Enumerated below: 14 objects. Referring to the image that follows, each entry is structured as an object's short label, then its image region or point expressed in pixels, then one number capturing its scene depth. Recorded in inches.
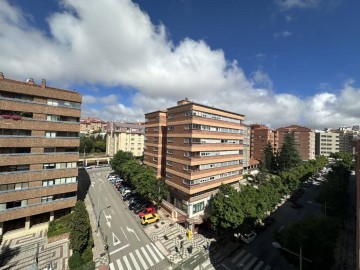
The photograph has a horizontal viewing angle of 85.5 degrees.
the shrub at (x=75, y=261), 963.3
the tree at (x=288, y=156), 3137.6
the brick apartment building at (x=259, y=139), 3690.9
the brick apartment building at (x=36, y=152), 1196.5
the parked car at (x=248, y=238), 1262.3
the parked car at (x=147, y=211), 1542.8
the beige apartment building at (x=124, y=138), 3604.8
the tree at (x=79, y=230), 1027.3
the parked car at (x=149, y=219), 1449.6
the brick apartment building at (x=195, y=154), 1482.5
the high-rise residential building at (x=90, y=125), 6028.5
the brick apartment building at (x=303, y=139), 4355.3
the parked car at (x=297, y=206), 1888.5
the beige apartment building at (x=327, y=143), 5526.6
